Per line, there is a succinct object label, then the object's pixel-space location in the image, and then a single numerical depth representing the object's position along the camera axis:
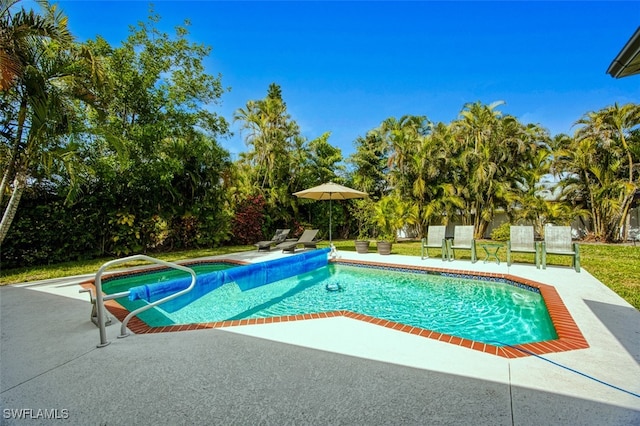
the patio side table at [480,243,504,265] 8.85
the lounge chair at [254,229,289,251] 12.84
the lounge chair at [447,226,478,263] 9.25
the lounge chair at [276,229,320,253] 11.91
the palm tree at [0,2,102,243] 6.65
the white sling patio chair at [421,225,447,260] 9.51
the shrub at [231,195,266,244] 15.65
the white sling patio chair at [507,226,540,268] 8.10
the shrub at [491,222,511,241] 14.55
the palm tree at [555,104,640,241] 13.75
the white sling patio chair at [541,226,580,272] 7.68
